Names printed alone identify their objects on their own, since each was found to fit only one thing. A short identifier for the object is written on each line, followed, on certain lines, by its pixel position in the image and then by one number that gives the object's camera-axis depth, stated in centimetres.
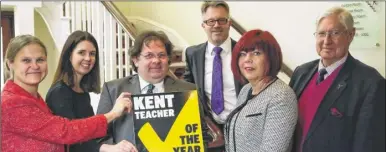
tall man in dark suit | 228
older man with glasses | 154
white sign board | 272
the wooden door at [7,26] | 480
